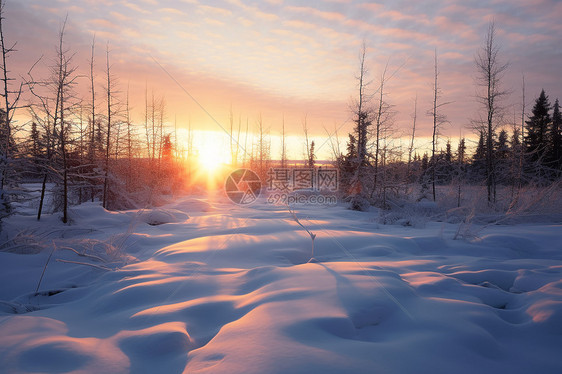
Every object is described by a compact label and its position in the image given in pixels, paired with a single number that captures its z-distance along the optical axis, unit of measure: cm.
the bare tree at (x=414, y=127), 2925
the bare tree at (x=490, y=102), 1709
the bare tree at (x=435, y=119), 2292
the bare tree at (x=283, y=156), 4758
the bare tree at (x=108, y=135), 1579
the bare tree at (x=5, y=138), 724
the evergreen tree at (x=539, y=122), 3419
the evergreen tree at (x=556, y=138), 3266
